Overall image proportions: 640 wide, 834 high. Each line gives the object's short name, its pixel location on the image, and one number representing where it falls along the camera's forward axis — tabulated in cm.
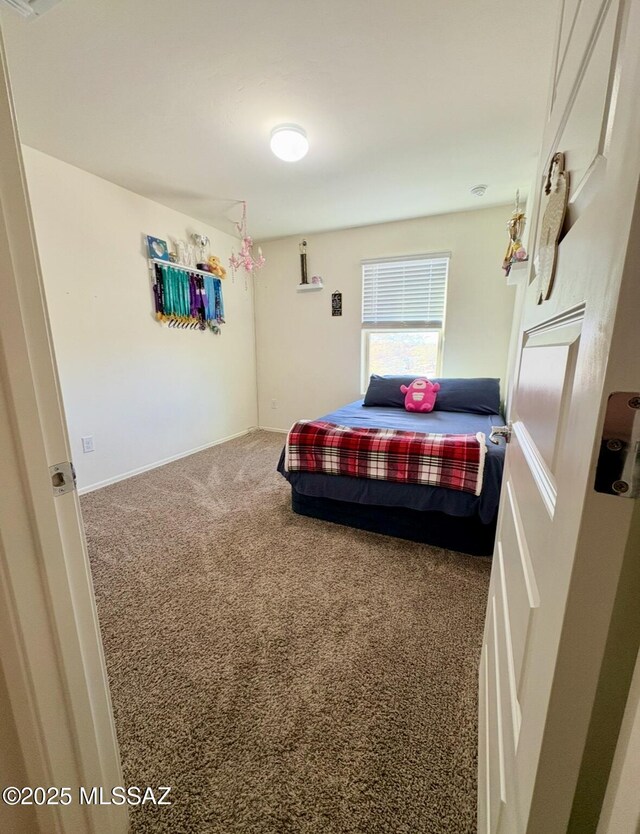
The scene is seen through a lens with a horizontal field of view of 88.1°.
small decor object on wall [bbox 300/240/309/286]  403
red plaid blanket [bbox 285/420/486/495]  186
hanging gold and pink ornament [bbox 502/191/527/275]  248
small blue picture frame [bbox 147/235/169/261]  307
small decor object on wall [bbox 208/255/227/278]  366
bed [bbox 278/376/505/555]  185
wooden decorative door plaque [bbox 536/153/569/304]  56
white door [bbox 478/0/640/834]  30
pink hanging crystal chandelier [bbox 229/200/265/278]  336
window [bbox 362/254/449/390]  358
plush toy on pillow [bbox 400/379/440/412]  317
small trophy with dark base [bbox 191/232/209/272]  351
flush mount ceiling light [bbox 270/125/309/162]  204
